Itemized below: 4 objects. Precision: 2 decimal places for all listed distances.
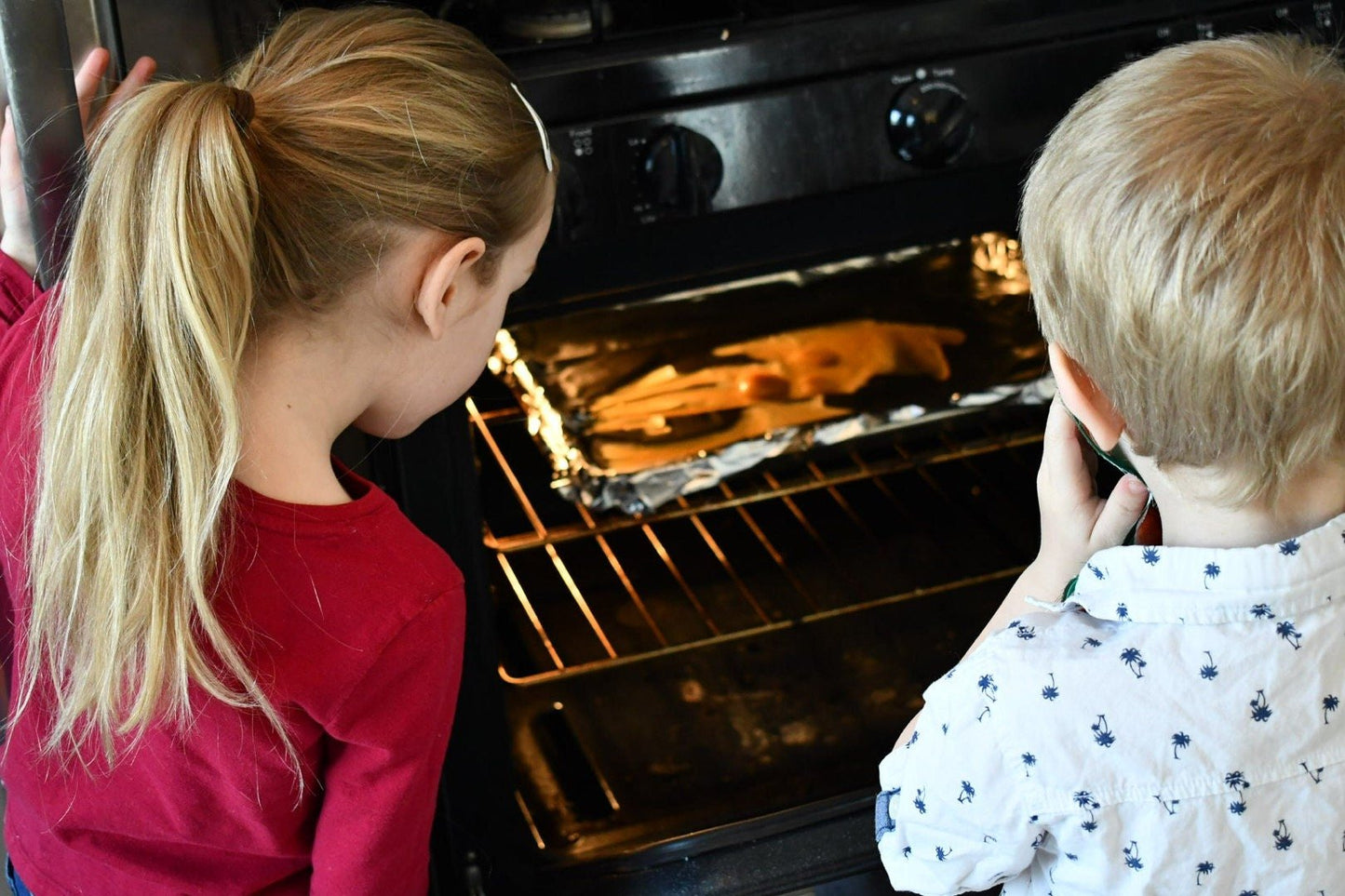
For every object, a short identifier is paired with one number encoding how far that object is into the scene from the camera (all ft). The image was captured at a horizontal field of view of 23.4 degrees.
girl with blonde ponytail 5.44
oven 5.95
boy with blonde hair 5.10
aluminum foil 6.73
